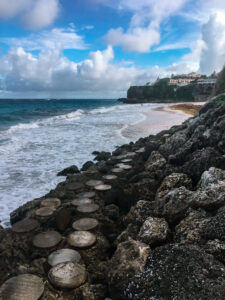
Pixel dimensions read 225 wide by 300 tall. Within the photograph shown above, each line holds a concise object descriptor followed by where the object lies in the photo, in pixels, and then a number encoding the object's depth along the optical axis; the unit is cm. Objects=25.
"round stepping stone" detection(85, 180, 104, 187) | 700
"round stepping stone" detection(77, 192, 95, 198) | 621
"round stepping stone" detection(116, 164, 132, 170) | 835
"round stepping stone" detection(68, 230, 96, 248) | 414
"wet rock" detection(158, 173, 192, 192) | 511
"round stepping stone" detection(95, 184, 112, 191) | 656
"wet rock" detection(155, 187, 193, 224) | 403
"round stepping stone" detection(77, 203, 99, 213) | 538
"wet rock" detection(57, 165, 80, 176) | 870
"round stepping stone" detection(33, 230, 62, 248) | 424
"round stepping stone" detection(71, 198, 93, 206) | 572
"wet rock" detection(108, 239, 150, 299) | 286
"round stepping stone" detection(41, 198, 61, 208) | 575
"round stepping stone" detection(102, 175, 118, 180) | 743
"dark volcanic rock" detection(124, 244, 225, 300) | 233
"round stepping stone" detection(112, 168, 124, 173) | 805
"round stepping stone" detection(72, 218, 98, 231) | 466
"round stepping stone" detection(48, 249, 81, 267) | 374
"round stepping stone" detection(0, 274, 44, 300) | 305
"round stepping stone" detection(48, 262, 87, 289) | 326
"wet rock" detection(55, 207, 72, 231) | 481
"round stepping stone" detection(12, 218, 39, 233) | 475
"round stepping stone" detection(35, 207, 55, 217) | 528
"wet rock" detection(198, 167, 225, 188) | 437
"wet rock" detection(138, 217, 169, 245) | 352
